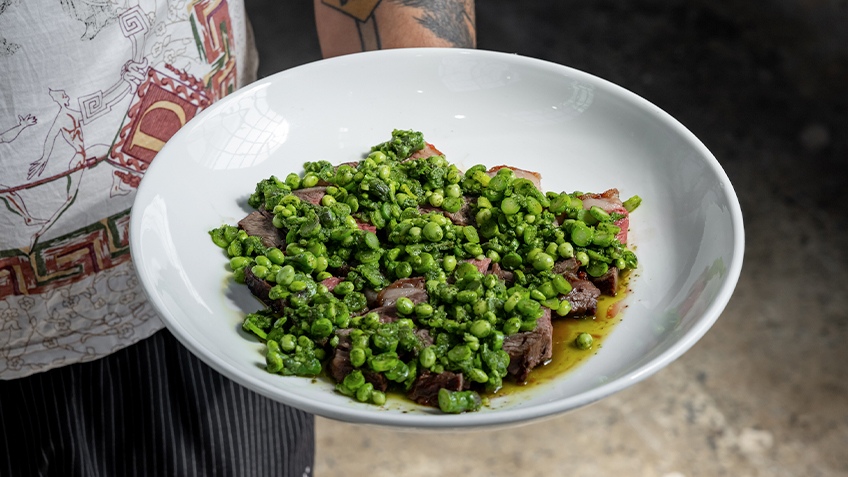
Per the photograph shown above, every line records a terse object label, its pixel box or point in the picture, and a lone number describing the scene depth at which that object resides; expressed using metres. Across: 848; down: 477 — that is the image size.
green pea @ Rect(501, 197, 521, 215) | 0.92
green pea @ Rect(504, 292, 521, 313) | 0.88
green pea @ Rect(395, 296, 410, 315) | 0.88
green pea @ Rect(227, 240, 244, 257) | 0.92
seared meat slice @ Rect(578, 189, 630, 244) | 0.94
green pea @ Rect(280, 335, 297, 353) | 0.87
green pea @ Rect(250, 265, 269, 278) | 0.90
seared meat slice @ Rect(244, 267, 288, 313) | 0.89
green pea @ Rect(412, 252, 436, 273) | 0.91
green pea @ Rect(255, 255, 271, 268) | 0.90
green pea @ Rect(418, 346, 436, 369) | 0.87
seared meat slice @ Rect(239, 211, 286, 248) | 0.93
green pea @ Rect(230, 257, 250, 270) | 0.91
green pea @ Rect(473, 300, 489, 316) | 0.88
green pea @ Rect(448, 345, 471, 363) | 0.87
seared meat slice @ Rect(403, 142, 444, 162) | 0.97
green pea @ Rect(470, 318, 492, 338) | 0.87
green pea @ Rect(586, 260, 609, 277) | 0.92
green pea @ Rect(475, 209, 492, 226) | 0.93
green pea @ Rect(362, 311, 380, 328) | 0.88
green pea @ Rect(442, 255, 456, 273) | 0.91
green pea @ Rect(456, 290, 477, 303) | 0.88
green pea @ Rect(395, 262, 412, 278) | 0.91
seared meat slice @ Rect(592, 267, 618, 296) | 0.92
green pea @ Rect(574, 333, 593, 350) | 0.89
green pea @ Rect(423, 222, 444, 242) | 0.91
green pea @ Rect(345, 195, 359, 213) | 0.93
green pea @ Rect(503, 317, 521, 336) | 0.88
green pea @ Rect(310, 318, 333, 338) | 0.87
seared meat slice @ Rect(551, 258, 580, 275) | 0.92
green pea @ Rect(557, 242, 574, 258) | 0.92
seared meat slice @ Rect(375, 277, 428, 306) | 0.90
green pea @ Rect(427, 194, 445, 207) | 0.94
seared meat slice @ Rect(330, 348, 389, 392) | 0.86
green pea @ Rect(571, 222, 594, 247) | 0.92
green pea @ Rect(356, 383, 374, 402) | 0.86
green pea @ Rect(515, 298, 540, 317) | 0.88
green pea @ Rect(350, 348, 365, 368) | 0.86
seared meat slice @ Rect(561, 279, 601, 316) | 0.91
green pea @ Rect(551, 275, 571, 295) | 0.90
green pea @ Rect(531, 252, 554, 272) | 0.91
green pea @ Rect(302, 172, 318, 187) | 0.95
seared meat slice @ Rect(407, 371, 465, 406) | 0.86
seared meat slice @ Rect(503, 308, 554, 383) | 0.88
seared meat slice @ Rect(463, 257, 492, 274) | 0.91
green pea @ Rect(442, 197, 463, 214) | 0.94
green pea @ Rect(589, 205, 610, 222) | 0.93
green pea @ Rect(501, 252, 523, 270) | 0.92
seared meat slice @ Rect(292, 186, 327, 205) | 0.94
